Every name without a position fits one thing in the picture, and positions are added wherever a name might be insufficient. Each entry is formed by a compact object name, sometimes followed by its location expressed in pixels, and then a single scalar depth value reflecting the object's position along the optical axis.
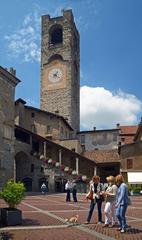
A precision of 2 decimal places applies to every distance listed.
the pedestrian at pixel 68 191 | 14.12
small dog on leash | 6.73
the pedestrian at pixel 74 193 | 13.67
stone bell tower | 41.23
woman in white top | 6.36
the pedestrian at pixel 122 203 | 5.79
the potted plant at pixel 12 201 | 6.39
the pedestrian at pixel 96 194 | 6.78
